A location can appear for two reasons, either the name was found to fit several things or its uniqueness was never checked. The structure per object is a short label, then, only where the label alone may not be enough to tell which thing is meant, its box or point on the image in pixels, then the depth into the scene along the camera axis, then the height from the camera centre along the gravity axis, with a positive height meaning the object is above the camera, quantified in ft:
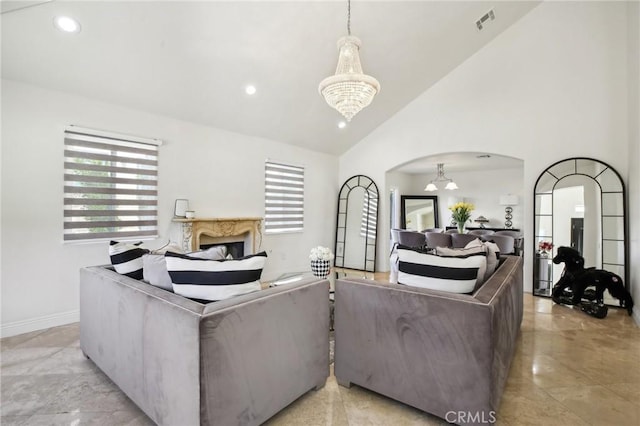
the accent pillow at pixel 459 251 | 7.12 -0.98
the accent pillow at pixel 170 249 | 7.47 -0.93
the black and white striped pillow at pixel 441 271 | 6.10 -1.22
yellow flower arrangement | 19.84 -0.04
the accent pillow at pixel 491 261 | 7.46 -1.23
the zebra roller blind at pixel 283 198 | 18.03 +0.88
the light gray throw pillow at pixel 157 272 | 6.05 -1.22
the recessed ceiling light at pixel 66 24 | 8.63 +5.43
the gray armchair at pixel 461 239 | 15.57 -1.38
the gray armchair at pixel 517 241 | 14.73 -1.52
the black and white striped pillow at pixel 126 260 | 7.14 -1.15
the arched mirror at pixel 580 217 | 13.20 -0.19
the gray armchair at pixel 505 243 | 14.10 -1.44
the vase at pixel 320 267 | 11.61 -2.11
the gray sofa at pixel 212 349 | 4.58 -2.42
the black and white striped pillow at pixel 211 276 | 5.41 -1.16
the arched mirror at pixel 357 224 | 20.53 -0.85
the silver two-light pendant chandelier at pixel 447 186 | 23.99 +2.23
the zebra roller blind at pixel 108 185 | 11.04 +1.03
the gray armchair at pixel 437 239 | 16.87 -1.51
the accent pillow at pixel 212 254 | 6.35 -0.91
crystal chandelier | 9.06 +3.88
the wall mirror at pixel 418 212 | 28.78 +0.03
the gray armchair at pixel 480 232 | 17.83 -1.19
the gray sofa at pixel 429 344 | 5.19 -2.51
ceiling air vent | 13.54 +8.80
